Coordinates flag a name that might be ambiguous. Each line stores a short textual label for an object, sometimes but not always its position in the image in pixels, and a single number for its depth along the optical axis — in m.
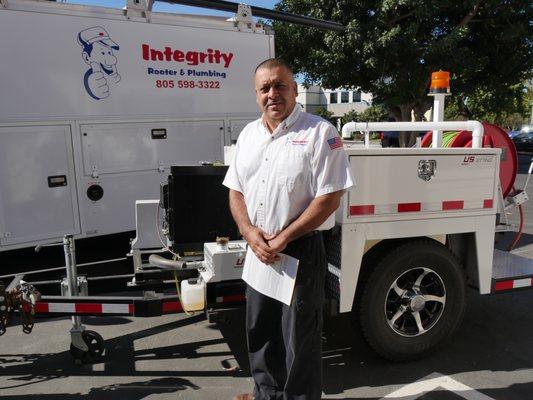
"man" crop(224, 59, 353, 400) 2.39
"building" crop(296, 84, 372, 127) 66.94
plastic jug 3.21
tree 13.22
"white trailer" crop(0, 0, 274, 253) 4.24
